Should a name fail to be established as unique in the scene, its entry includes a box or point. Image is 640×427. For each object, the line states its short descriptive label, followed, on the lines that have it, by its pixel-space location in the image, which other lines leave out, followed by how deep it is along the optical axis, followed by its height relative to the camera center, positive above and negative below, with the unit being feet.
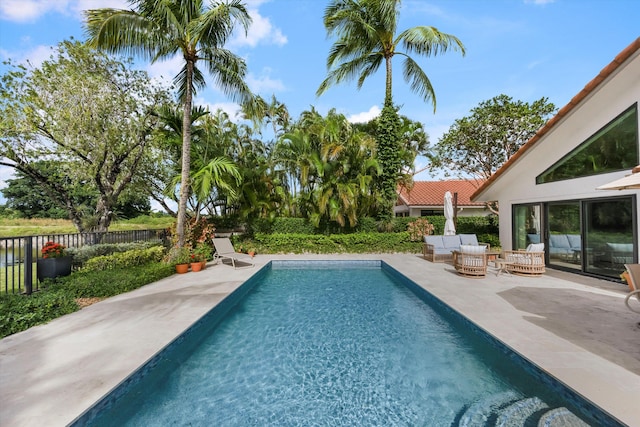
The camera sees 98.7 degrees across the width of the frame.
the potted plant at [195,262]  31.12 -4.82
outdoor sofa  36.55 -3.84
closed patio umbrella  38.68 -0.34
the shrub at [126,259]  23.99 -3.68
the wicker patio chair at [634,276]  14.67 -3.44
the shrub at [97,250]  24.03 -2.72
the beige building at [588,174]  23.22 +4.02
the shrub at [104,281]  19.40 -4.64
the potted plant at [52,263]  20.08 -2.97
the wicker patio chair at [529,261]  26.96 -4.64
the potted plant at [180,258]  30.01 -4.22
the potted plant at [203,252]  32.77 -4.12
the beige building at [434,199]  75.25 +4.73
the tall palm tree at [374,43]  39.09 +26.20
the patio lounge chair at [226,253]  34.45 -4.32
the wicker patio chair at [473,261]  26.76 -4.51
